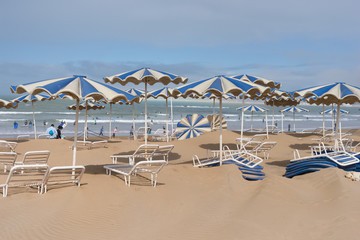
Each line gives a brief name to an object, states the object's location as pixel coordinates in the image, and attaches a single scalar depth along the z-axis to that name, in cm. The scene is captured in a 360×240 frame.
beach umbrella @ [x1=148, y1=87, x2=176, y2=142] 1290
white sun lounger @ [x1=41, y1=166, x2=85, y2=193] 525
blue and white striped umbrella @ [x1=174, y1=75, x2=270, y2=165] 663
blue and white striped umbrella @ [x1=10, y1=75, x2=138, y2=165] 525
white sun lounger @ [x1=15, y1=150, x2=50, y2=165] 675
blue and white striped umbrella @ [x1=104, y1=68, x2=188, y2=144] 732
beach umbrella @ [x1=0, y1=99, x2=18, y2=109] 1333
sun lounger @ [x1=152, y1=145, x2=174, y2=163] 1025
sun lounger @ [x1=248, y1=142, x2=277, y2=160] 908
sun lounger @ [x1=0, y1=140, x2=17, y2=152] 909
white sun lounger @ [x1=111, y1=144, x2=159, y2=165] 734
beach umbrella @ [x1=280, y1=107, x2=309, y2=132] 2366
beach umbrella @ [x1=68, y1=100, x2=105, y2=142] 1786
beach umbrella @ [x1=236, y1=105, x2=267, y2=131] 2043
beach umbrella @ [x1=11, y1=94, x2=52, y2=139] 1353
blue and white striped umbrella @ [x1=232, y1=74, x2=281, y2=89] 1001
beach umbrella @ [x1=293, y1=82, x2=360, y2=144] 775
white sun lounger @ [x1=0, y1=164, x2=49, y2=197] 492
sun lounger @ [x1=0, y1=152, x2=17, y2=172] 663
